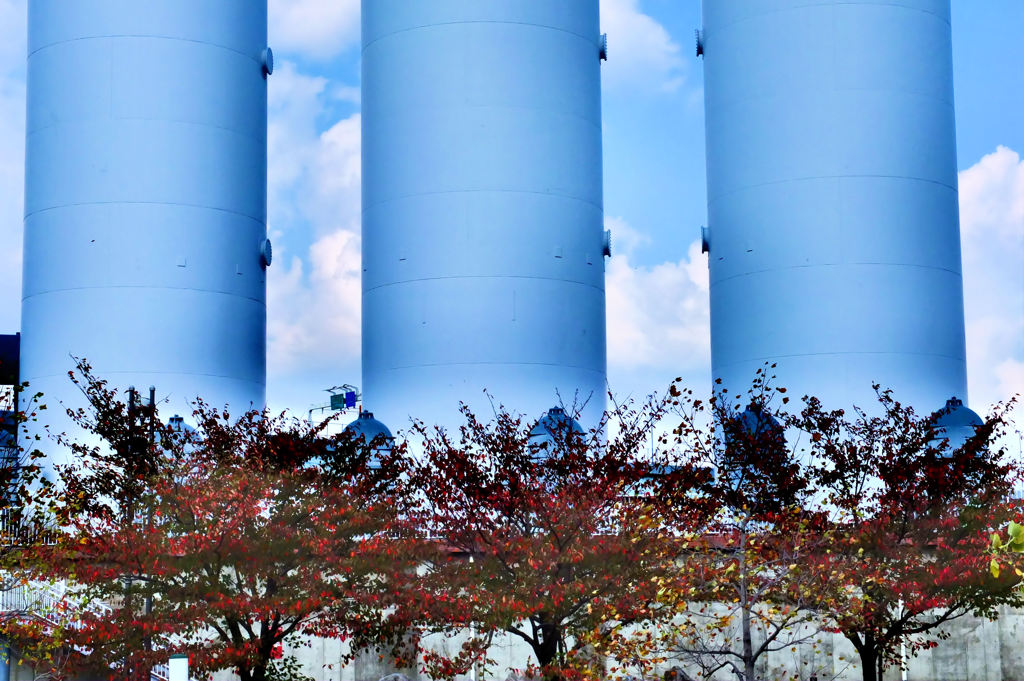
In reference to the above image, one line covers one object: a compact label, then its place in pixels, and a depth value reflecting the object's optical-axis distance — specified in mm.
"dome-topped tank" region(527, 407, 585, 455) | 32922
